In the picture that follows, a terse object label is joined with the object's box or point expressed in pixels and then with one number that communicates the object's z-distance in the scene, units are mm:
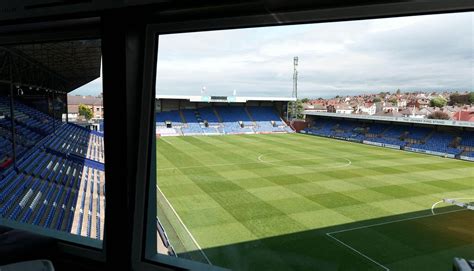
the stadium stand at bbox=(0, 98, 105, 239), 4809
